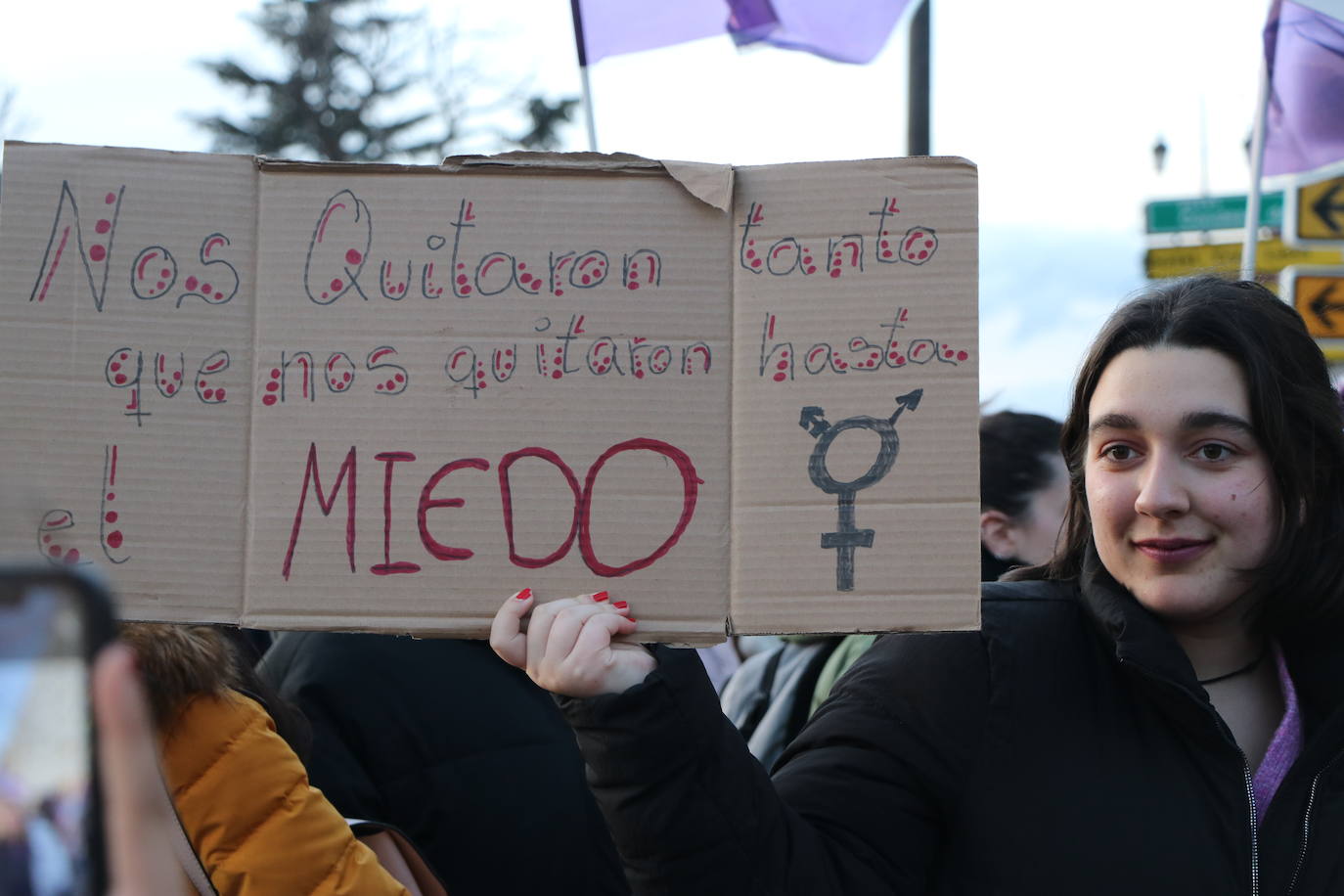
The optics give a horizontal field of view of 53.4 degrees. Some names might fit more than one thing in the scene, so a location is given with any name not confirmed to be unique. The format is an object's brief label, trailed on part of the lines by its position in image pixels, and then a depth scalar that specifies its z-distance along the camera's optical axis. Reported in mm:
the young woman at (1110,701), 1607
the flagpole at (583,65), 2973
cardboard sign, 1661
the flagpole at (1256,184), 4273
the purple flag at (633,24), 3695
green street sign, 10852
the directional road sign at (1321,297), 8305
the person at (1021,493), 3787
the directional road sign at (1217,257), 12539
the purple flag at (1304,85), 4715
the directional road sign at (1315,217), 8281
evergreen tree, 27078
